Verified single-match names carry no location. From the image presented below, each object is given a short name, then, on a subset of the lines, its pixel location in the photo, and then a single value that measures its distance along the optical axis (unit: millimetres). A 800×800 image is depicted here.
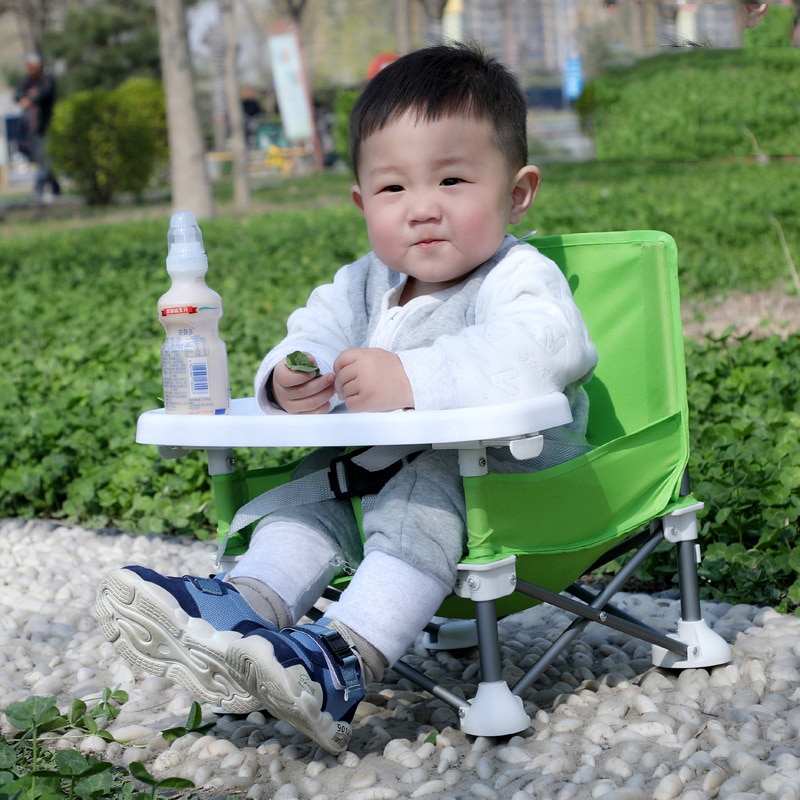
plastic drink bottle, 2102
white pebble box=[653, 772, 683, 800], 1840
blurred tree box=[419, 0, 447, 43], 20333
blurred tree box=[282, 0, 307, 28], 26845
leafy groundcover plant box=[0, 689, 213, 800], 1853
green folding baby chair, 1939
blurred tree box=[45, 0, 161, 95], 31734
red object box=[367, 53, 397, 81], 13184
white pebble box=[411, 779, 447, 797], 1897
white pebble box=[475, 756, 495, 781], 1947
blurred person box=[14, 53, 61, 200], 19703
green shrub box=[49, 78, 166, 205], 19266
